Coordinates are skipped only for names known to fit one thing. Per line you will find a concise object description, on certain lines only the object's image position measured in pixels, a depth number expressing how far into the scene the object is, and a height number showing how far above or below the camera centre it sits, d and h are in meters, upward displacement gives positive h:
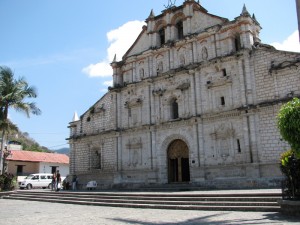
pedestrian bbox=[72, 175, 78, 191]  29.66 +0.02
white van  35.21 +0.33
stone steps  13.53 -0.94
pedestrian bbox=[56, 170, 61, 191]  27.57 +0.34
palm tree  27.61 +7.42
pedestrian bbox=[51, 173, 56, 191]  28.84 +0.11
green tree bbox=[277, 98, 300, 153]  10.84 +1.77
